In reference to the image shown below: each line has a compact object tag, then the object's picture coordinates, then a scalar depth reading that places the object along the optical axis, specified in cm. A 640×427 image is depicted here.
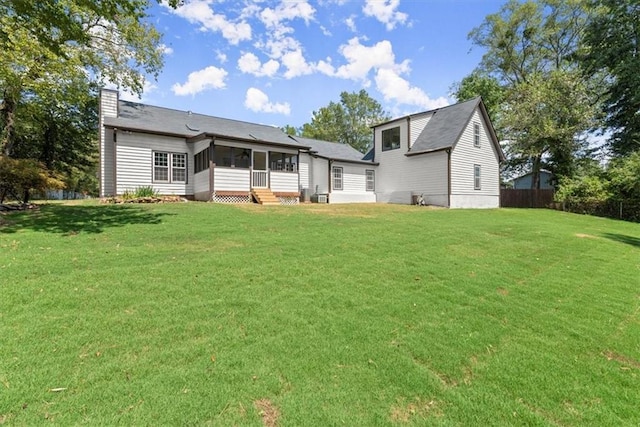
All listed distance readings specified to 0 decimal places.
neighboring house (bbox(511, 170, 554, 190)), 3188
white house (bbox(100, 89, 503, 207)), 1677
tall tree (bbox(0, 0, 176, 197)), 976
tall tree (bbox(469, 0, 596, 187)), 2688
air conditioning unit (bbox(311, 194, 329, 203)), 2242
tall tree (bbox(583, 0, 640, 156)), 2439
